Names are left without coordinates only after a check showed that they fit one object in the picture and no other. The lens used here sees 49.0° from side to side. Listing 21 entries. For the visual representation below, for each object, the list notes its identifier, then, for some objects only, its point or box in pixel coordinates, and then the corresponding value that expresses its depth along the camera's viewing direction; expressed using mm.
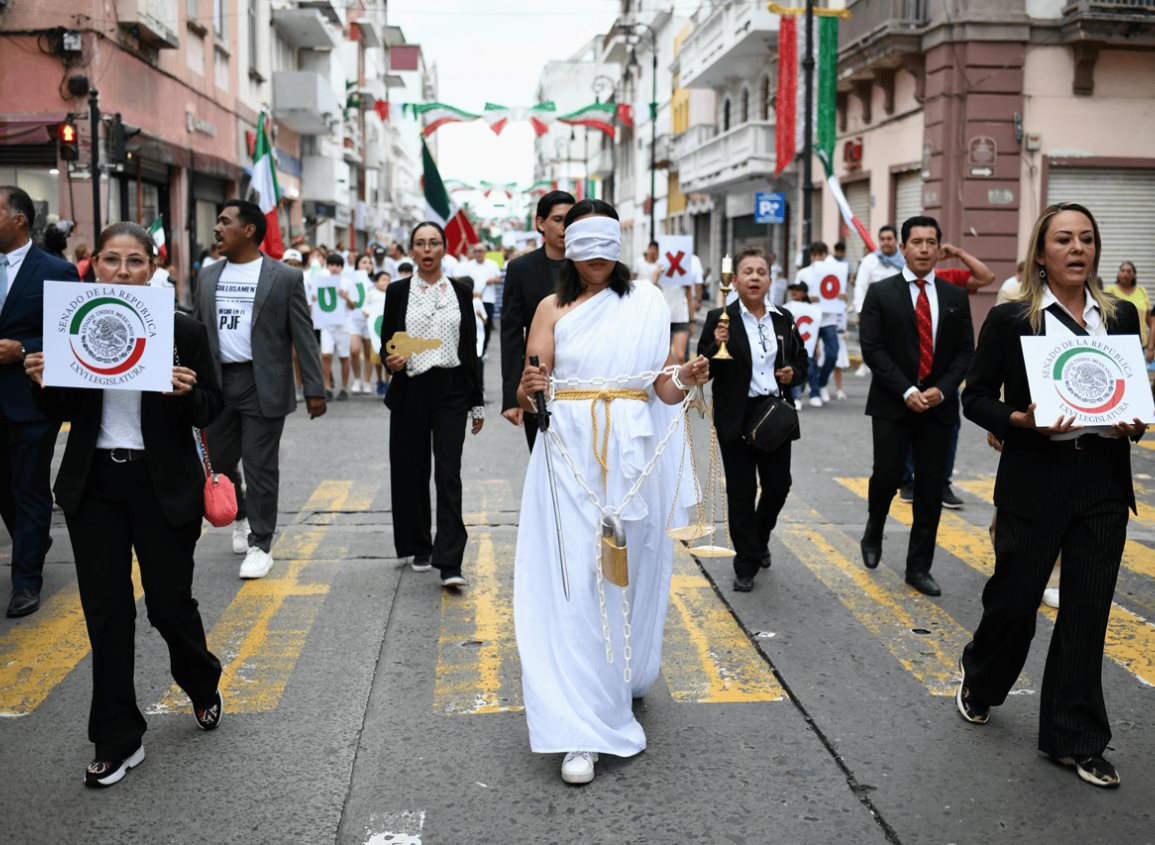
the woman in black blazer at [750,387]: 6980
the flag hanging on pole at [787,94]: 27375
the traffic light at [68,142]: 17031
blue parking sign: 26906
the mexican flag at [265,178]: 14938
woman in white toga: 4406
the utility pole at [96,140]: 17781
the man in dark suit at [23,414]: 6266
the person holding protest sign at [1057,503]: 4281
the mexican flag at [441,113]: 34531
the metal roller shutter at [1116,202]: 22875
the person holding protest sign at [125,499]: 4285
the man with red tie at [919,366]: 6938
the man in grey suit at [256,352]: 7043
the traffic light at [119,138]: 17734
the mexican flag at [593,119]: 38281
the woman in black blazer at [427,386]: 7141
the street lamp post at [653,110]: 40969
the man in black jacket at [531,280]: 6539
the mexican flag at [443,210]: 12922
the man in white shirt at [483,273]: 21453
